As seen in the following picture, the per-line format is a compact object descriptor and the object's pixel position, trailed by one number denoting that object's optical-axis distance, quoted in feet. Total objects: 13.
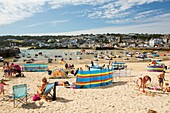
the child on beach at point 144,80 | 23.58
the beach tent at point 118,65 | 52.79
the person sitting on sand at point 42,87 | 19.36
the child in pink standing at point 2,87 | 21.08
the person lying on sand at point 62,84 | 26.12
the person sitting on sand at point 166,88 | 22.88
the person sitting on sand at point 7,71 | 34.78
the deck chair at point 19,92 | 17.06
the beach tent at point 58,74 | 34.40
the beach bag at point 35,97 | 18.89
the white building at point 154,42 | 276.49
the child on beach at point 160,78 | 24.88
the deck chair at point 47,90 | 18.94
